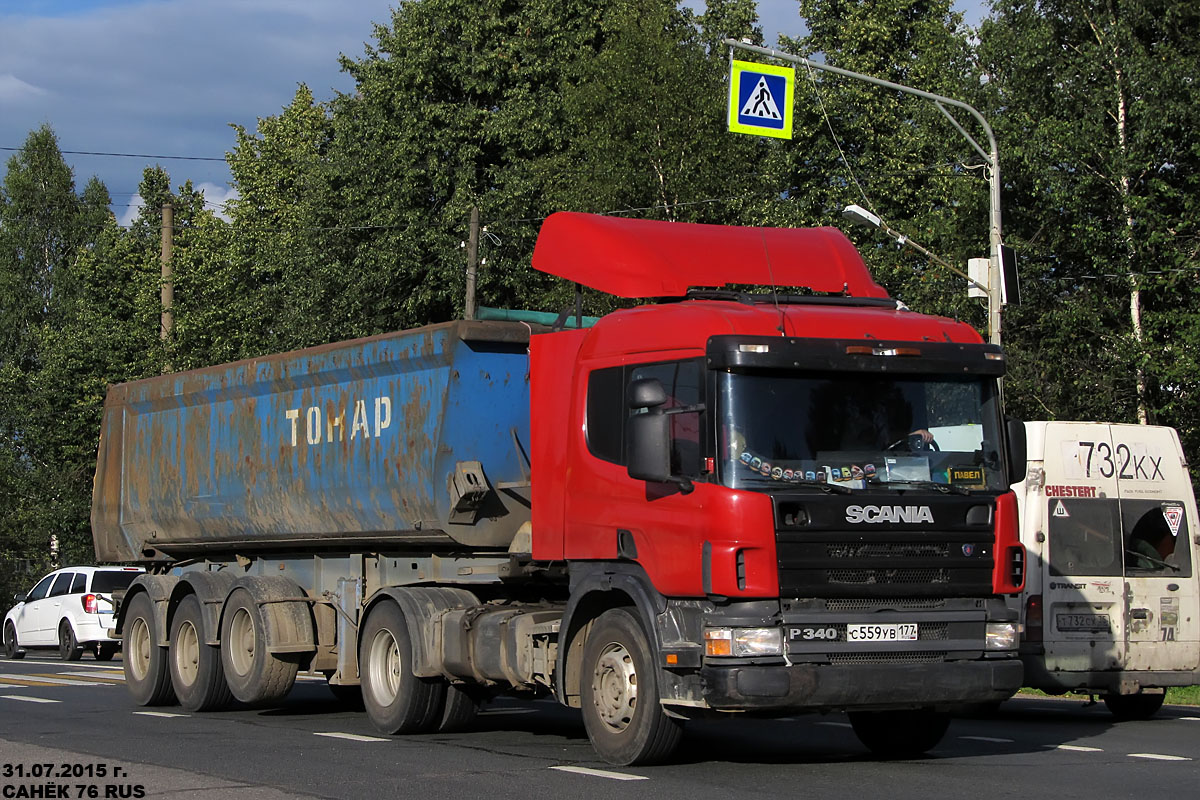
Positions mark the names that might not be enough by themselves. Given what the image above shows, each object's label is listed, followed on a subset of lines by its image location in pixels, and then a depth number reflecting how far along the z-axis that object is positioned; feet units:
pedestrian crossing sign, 74.18
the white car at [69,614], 94.94
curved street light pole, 75.10
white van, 47.44
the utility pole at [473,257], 109.81
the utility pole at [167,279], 147.84
